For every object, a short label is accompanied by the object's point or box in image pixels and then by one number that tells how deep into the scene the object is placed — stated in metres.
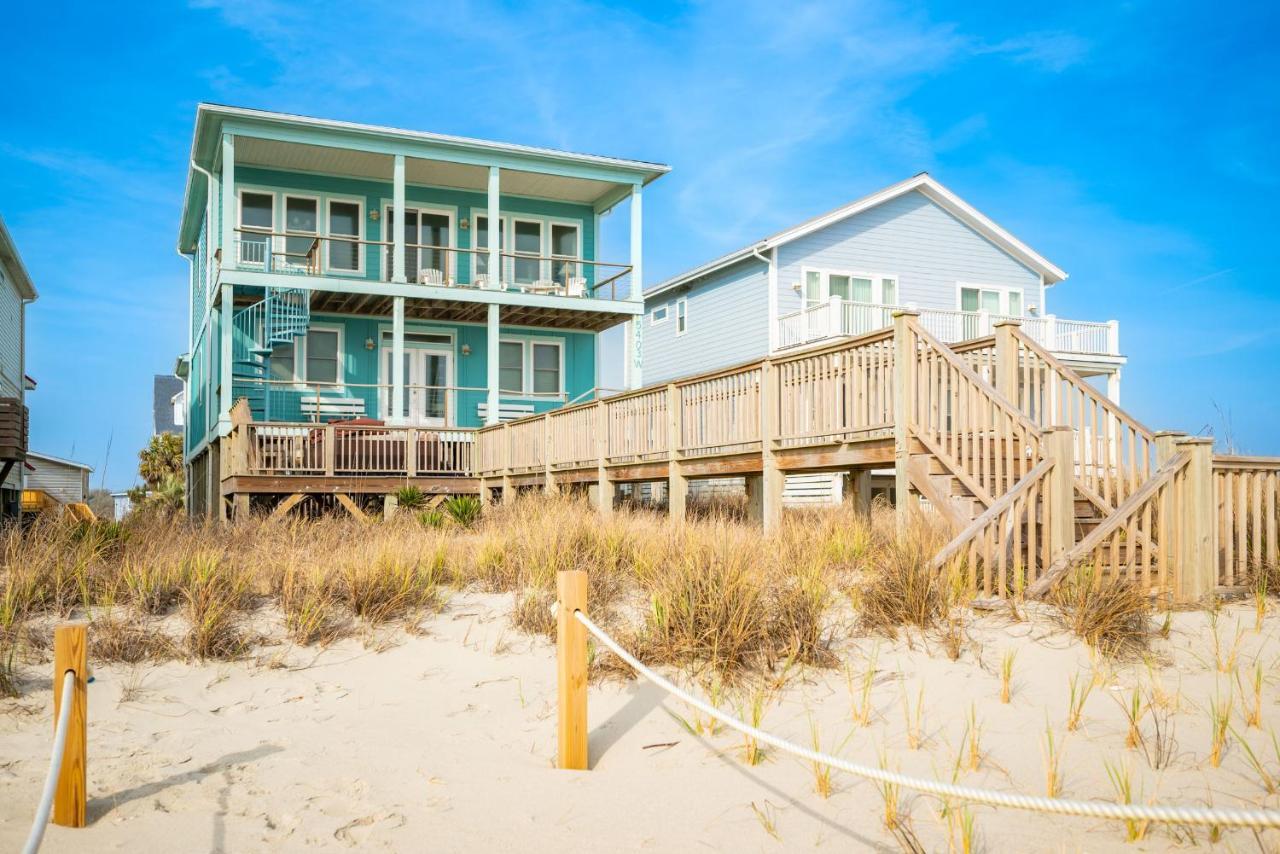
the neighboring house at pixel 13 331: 28.44
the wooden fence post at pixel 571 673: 5.05
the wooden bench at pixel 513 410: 25.62
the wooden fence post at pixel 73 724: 4.41
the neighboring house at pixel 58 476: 45.19
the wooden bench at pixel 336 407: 23.55
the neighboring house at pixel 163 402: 65.62
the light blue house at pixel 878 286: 26.75
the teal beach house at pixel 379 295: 19.97
